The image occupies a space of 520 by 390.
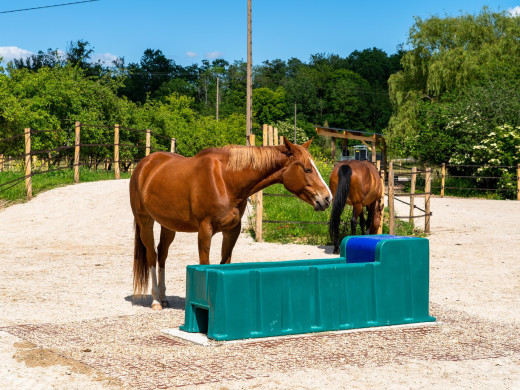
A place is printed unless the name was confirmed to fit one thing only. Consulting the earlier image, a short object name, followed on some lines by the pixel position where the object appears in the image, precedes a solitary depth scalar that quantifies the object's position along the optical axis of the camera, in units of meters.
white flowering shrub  27.62
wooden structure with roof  32.72
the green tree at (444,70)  32.97
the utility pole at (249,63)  21.70
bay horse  12.35
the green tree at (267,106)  83.00
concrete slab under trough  6.00
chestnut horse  6.91
